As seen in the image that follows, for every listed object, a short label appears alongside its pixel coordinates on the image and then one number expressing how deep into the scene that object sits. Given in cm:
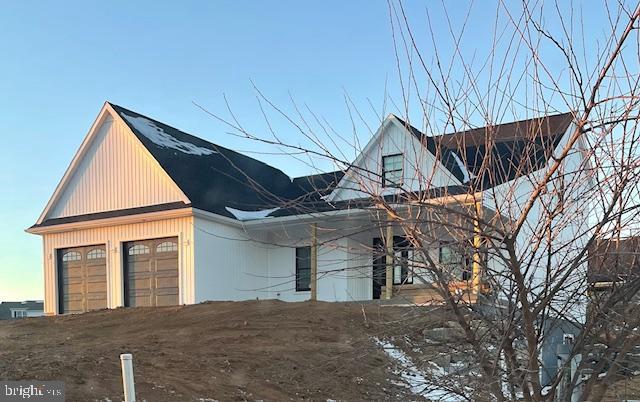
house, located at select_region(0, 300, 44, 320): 4740
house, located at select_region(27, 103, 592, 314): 1525
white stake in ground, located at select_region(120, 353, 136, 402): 354
